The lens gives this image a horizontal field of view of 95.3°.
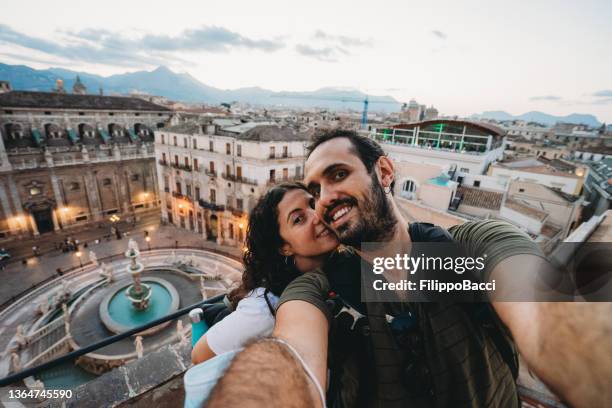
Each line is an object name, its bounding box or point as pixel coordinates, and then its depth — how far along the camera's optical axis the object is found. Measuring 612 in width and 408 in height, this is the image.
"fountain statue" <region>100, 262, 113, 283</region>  16.97
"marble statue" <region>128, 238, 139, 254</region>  13.87
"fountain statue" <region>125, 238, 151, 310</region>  13.82
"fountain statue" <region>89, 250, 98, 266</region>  18.54
